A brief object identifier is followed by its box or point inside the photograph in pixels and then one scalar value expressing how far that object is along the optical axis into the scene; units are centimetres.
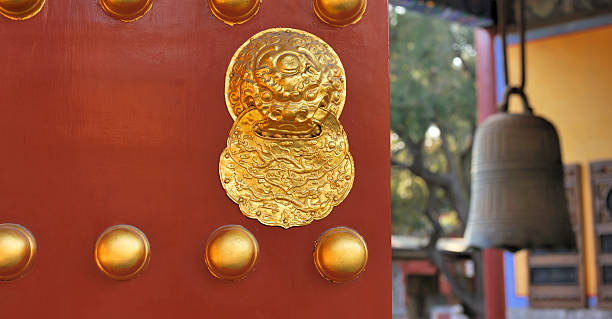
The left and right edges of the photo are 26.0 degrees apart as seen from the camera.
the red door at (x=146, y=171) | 239
